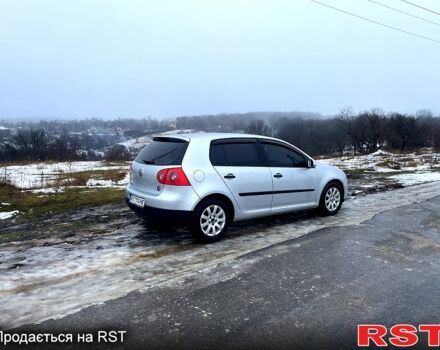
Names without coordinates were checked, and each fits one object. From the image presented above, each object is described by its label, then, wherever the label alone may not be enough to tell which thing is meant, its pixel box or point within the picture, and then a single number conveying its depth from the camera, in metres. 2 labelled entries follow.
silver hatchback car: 5.50
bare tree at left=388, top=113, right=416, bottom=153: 70.25
